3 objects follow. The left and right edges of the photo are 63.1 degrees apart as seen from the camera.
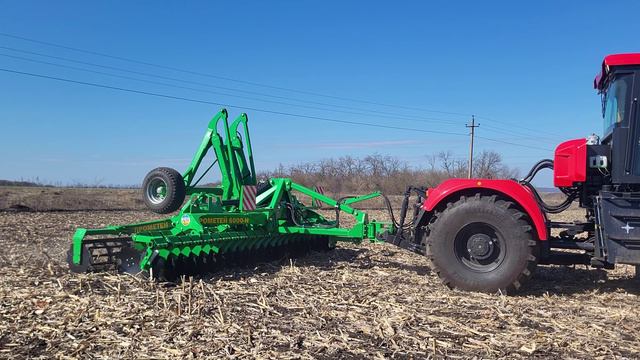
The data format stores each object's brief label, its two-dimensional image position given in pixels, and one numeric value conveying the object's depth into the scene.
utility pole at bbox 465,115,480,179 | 35.45
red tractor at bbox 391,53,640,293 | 5.75
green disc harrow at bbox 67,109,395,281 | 6.71
